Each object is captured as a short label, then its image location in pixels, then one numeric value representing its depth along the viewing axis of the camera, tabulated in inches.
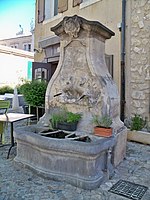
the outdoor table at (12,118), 168.8
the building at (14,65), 651.5
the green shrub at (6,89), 581.7
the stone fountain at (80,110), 121.0
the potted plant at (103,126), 140.8
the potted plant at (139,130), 206.7
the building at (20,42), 928.6
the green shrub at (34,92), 261.7
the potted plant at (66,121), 154.3
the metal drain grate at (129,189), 110.6
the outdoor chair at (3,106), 180.0
